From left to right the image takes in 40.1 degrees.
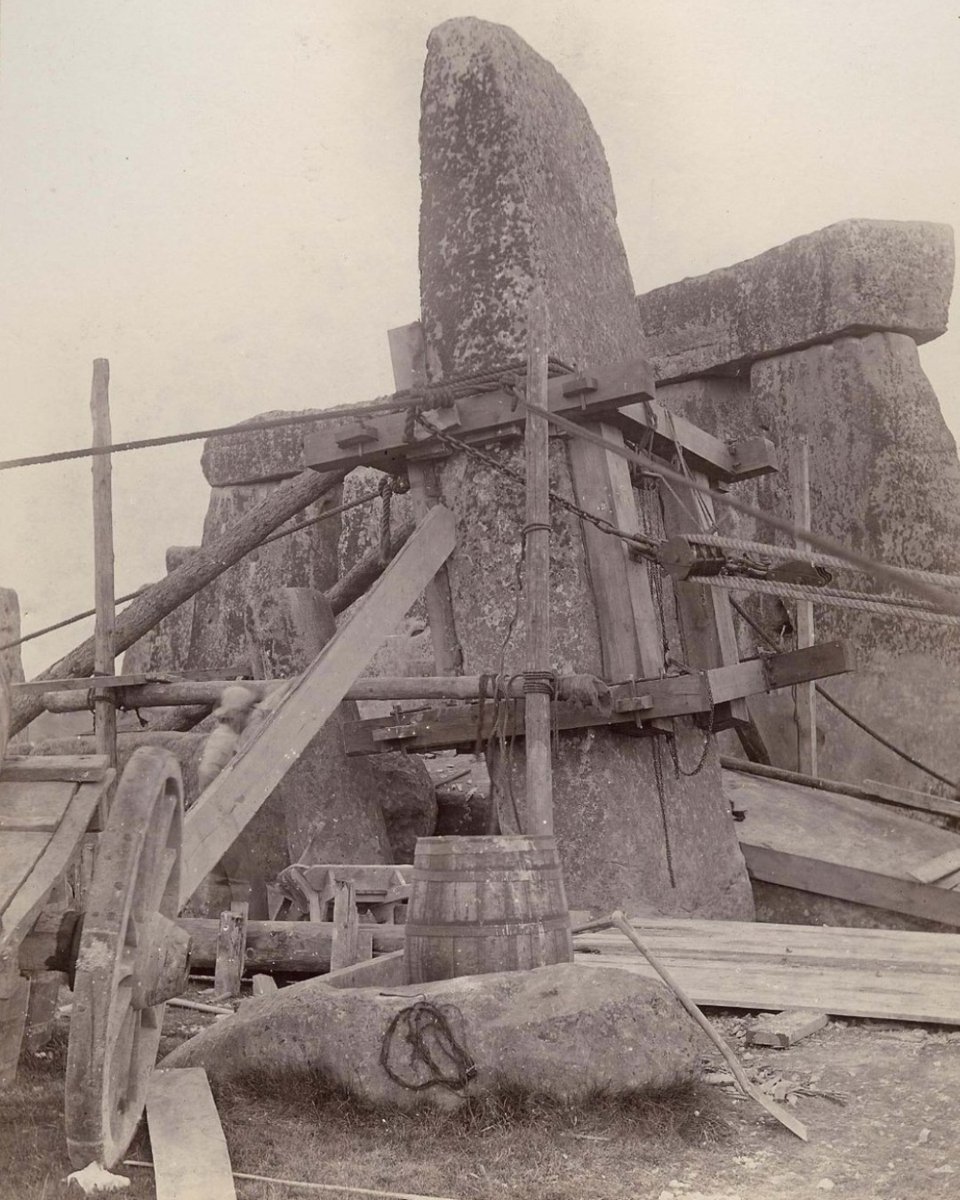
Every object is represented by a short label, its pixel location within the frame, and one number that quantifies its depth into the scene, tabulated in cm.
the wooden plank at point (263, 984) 543
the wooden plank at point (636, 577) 694
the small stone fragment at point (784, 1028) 420
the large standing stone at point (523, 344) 685
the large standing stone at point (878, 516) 1052
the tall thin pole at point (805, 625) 1009
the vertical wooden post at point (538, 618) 604
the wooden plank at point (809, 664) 780
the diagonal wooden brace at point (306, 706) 529
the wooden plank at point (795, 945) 516
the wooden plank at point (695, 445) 709
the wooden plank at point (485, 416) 653
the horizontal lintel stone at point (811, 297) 1055
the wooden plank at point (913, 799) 922
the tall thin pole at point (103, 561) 695
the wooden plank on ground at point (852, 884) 766
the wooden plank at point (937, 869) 773
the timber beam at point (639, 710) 668
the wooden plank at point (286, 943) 544
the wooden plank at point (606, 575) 693
